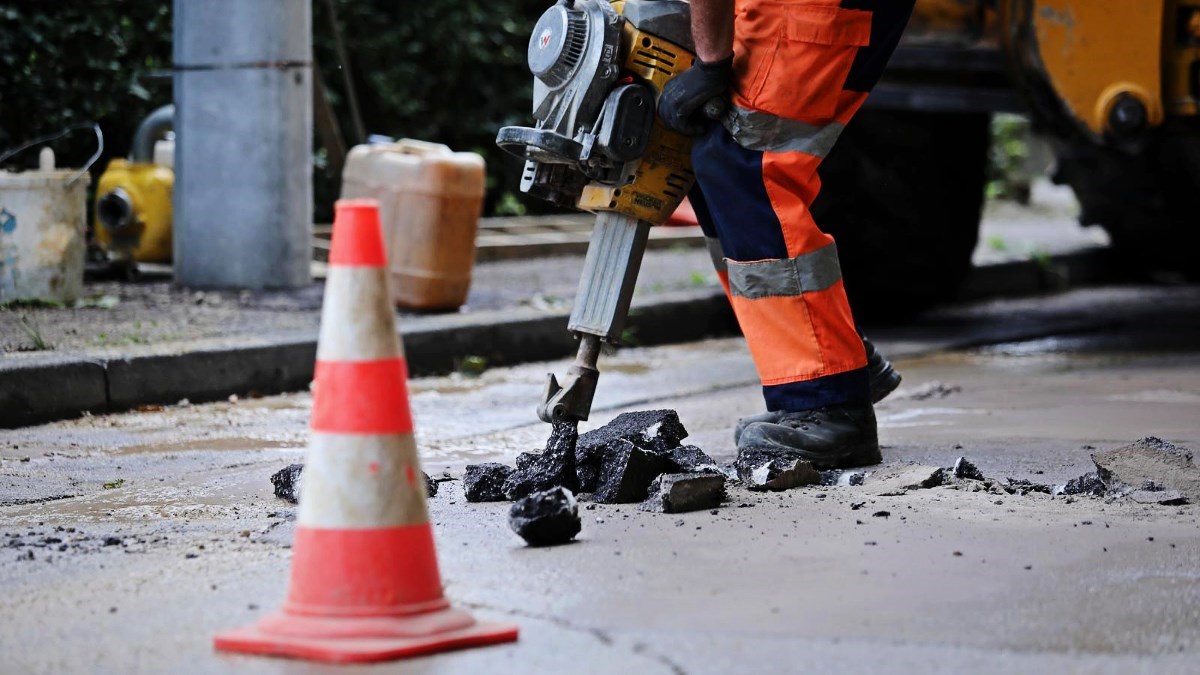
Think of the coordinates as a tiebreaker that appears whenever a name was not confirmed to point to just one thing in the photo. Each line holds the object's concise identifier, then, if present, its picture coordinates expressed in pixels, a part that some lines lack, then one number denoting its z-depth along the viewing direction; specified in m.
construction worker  7.02
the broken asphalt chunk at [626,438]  6.84
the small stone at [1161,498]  6.54
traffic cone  4.59
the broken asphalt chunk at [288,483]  6.73
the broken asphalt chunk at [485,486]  6.71
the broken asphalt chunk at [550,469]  6.68
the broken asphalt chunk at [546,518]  5.78
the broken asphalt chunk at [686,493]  6.41
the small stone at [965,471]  7.02
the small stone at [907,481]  6.82
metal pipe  14.28
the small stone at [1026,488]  6.78
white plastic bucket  11.42
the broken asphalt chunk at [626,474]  6.62
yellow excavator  10.86
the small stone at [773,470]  6.87
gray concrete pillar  12.72
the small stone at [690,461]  6.82
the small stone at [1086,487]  6.74
